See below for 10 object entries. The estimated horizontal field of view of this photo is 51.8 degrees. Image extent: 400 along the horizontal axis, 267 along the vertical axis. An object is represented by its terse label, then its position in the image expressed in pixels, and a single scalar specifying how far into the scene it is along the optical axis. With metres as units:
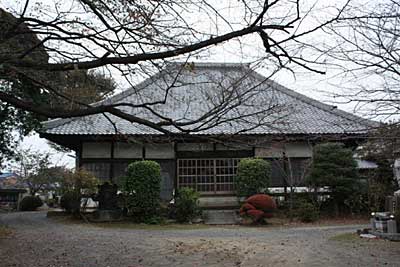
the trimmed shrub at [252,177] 14.91
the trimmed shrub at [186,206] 14.10
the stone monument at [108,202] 14.34
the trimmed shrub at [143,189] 13.90
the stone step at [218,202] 15.88
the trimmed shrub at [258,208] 13.41
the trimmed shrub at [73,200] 14.55
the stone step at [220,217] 14.25
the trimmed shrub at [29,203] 25.72
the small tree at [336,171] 14.38
